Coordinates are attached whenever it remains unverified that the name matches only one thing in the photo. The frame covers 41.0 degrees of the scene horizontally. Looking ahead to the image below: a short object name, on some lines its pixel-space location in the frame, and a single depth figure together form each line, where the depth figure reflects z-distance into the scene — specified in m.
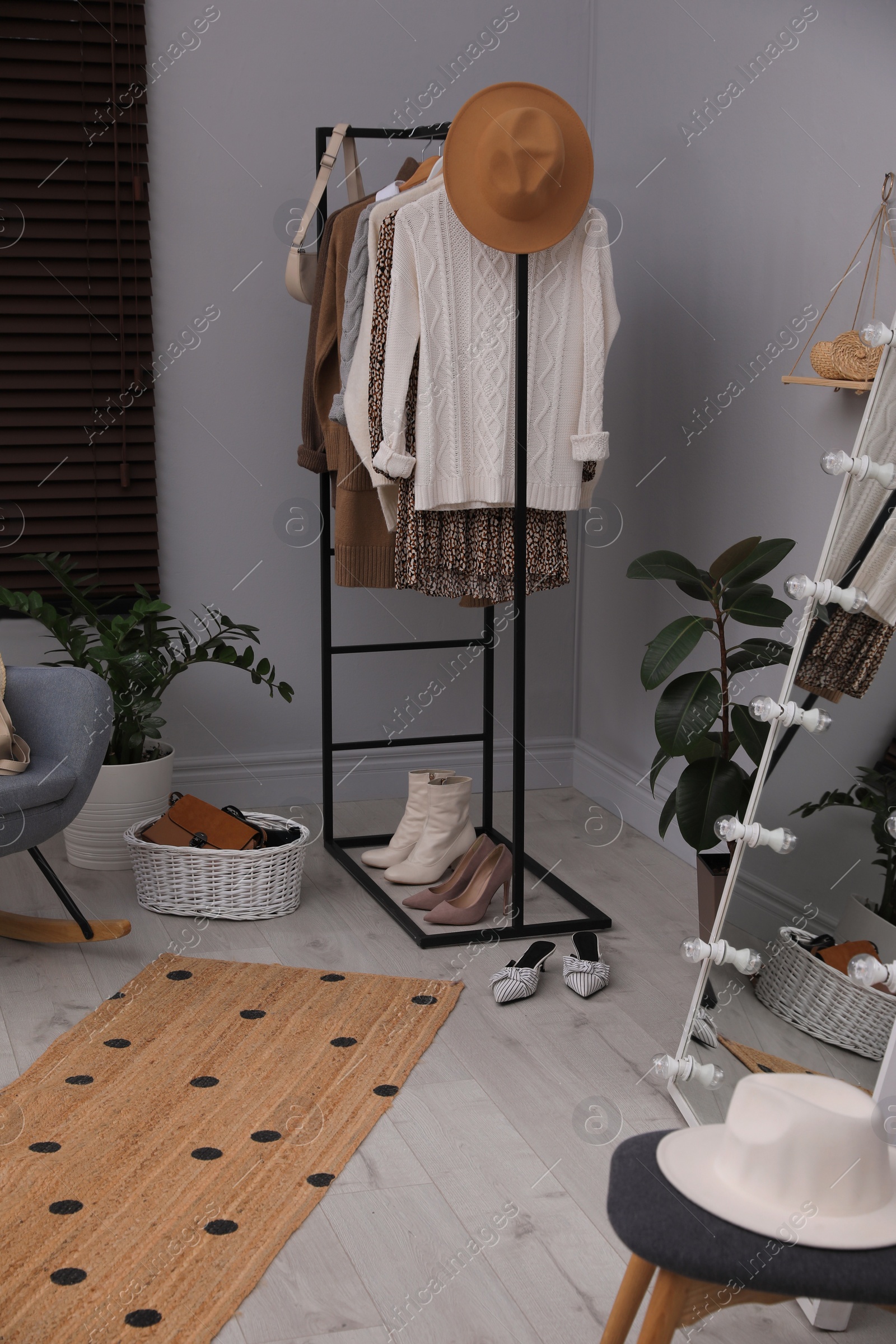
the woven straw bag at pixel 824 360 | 2.24
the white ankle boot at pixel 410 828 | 3.00
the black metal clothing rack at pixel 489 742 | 2.50
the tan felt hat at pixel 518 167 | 2.31
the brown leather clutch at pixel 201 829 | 2.84
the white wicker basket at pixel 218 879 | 2.75
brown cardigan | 2.72
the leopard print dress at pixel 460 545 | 2.57
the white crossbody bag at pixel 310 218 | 2.78
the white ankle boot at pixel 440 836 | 2.96
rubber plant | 2.29
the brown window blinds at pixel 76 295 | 3.16
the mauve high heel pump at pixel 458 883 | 2.81
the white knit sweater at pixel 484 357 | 2.49
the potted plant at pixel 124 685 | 3.02
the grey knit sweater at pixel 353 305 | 2.61
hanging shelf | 2.18
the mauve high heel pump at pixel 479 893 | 2.71
